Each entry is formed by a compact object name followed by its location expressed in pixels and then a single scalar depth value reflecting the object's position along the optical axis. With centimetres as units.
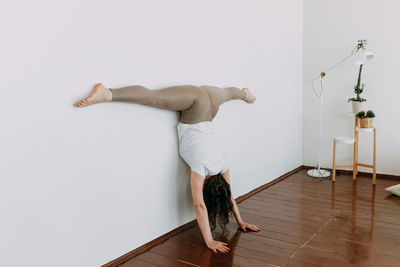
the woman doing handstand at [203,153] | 262
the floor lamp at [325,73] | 399
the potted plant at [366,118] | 411
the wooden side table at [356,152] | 412
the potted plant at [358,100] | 423
